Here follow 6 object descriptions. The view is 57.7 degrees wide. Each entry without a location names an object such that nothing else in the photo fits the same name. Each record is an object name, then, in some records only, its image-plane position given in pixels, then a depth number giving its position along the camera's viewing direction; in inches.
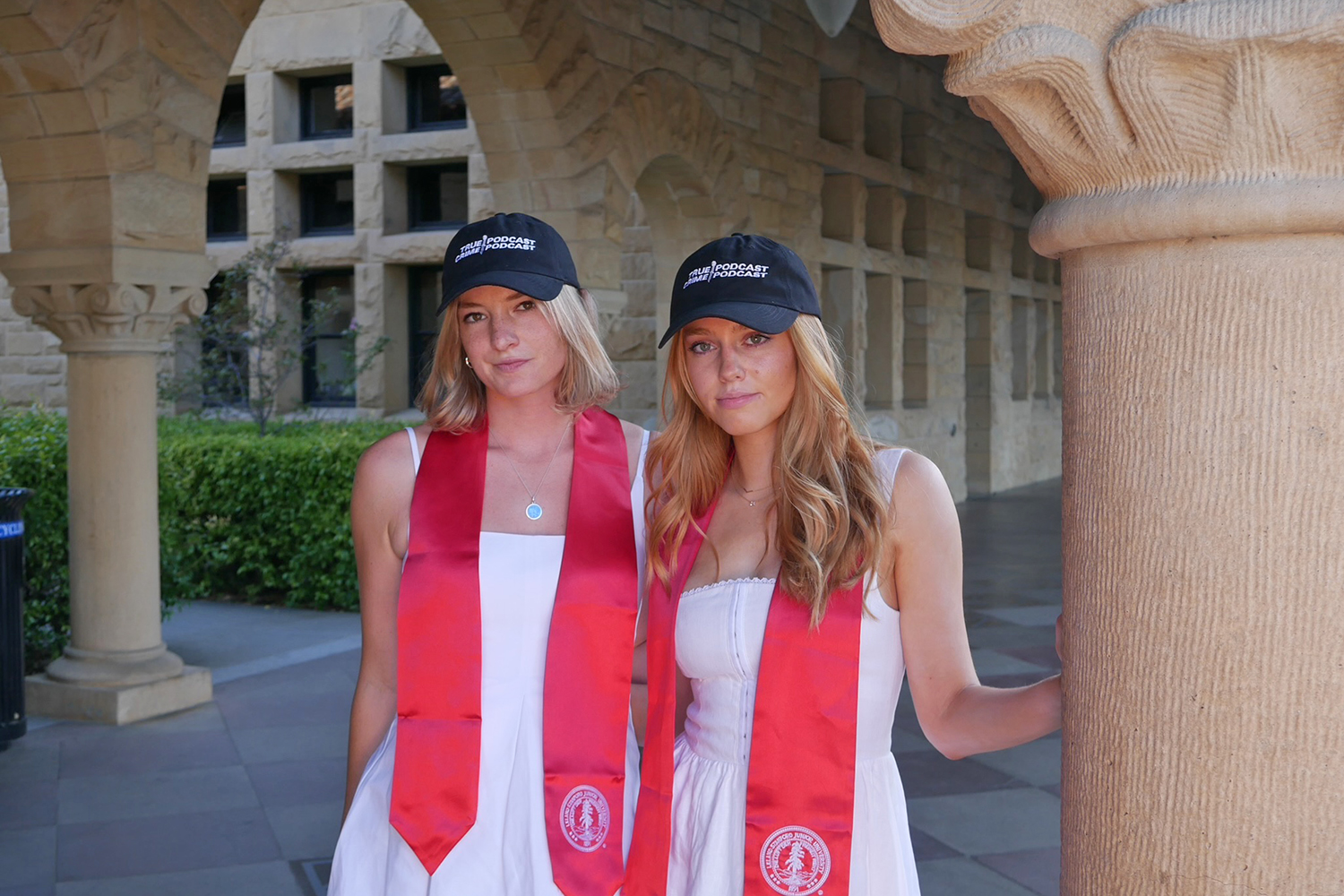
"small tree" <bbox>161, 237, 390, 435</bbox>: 329.1
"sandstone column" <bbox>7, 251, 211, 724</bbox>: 192.5
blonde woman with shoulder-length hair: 73.9
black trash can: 165.0
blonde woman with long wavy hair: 65.6
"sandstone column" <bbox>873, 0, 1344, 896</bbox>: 40.8
